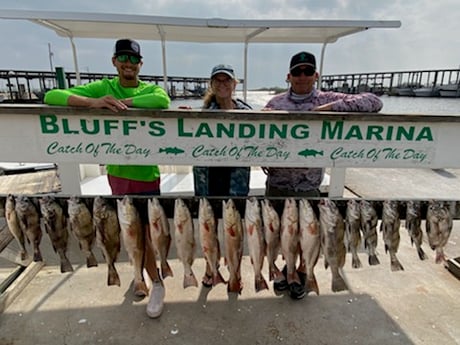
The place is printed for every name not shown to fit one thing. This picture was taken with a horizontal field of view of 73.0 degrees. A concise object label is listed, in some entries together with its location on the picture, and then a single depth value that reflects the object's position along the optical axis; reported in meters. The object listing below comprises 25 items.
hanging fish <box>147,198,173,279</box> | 1.77
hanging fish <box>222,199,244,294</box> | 1.80
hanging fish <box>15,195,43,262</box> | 1.80
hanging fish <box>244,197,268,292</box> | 1.79
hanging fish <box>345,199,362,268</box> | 1.84
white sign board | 1.71
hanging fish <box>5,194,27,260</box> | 1.82
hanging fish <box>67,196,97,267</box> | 1.78
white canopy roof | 3.41
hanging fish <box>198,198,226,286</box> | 1.78
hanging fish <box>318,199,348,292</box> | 1.82
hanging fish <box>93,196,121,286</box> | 1.79
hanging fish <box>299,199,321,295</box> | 1.81
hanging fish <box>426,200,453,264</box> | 1.91
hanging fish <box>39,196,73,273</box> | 1.80
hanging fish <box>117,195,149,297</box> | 1.77
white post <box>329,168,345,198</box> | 3.98
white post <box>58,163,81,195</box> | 3.72
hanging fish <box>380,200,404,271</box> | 1.90
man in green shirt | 2.11
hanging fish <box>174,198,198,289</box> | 1.78
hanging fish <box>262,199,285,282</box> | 1.81
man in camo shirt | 2.32
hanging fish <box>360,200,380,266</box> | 1.84
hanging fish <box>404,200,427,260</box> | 1.91
